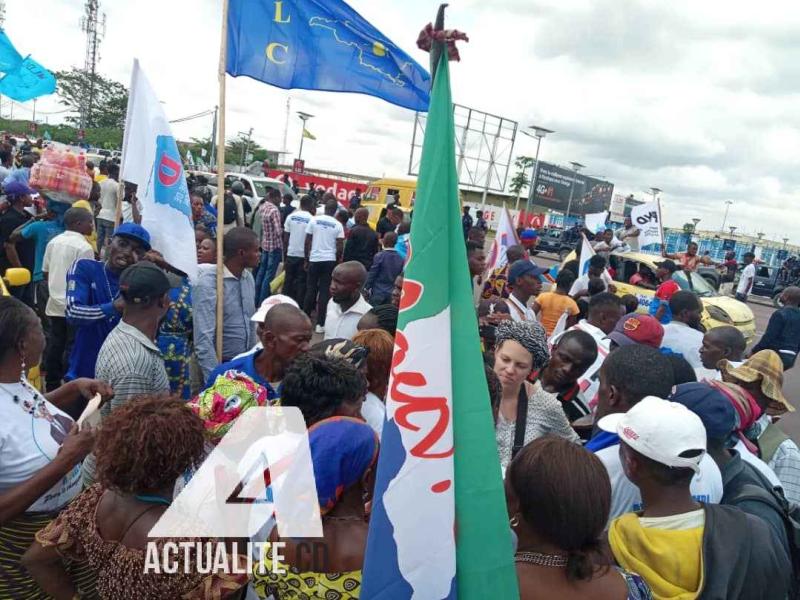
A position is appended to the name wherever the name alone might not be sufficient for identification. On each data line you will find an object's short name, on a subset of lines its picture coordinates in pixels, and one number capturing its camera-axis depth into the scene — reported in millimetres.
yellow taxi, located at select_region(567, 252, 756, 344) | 8992
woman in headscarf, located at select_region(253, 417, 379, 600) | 1684
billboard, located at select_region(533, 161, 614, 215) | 40656
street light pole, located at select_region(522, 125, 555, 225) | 20594
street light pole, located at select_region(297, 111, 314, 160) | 28073
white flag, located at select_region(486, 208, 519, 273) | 7184
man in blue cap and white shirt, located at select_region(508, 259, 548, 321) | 5367
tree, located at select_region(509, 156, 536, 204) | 54375
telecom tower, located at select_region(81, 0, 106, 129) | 62875
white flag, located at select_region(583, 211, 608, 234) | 14055
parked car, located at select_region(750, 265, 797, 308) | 23344
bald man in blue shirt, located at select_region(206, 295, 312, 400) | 2875
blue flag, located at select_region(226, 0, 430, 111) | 3951
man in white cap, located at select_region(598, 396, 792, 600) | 1755
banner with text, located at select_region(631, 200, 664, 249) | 11680
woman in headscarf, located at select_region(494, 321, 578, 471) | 2900
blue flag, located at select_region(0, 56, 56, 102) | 12023
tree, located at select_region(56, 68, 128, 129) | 54969
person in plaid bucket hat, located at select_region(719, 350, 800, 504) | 2848
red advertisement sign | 29859
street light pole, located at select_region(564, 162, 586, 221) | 35344
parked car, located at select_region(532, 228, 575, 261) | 26844
